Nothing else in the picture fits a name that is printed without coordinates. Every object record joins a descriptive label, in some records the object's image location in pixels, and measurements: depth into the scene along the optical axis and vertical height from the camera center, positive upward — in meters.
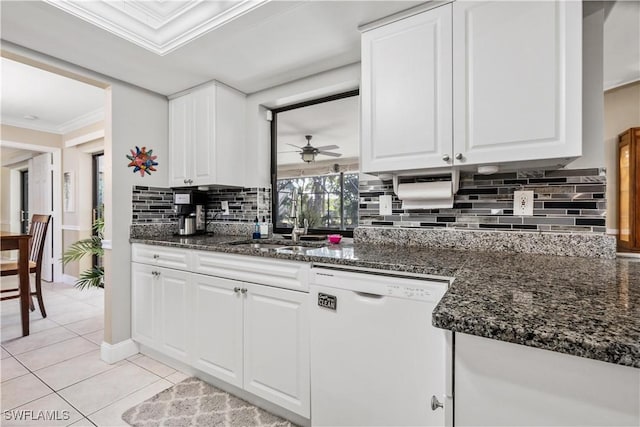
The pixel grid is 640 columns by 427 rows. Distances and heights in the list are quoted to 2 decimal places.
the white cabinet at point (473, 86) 1.31 +0.58
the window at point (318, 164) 2.39 +0.38
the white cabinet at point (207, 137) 2.54 +0.62
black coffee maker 2.77 +0.01
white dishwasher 1.25 -0.59
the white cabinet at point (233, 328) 1.65 -0.72
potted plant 2.85 -0.44
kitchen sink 2.15 -0.25
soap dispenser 2.67 -0.17
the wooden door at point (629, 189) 2.60 +0.18
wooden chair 3.23 -0.44
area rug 1.71 -1.14
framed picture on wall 4.71 +0.31
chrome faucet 2.37 -0.14
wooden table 2.88 -0.50
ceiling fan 2.50 +0.49
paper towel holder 1.70 +0.16
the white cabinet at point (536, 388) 0.53 -0.32
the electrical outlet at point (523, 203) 1.64 +0.04
